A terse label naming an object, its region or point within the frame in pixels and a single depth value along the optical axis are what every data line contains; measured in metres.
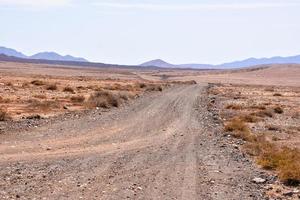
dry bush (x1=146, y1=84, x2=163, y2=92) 73.19
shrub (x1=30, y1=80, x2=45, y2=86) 67.84
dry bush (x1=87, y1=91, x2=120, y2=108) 37.84
